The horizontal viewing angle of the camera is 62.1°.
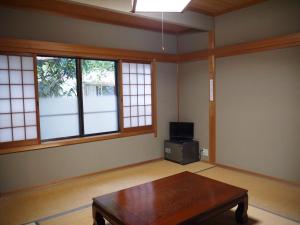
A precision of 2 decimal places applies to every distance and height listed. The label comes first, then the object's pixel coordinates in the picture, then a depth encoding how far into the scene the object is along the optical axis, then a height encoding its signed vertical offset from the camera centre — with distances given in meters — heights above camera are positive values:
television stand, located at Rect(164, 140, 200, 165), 4.65 -1.01
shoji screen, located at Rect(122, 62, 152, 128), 4.56 +0.08
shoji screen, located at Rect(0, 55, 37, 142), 3.32 +0.02
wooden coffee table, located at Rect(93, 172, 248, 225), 2.02 -0.95
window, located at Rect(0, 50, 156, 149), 3.40 +0.02
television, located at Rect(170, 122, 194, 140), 4.93 -0.66
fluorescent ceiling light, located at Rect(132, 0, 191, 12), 2.09 +0.81
